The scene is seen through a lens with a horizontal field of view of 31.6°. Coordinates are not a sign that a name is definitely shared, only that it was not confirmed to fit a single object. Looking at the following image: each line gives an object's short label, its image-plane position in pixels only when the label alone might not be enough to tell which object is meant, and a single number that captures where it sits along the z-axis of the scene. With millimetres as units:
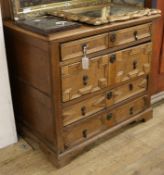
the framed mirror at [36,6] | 1685
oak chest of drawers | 1507
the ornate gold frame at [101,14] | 1592
